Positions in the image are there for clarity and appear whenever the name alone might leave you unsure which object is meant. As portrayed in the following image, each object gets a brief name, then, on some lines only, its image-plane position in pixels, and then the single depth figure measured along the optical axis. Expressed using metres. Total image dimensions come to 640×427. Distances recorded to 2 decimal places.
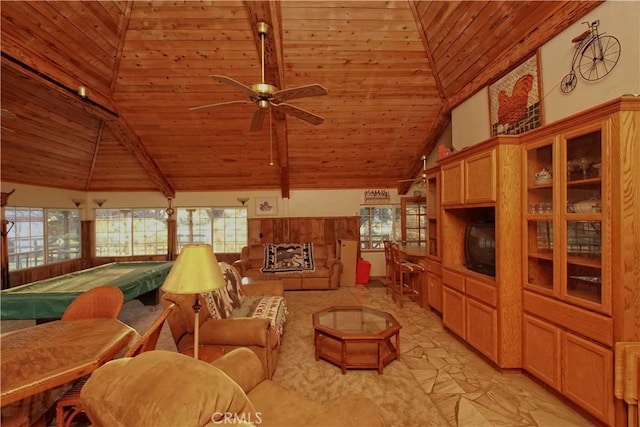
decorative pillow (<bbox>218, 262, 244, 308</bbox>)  3.25
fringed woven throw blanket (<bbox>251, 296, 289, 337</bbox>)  2.91
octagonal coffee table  2.58
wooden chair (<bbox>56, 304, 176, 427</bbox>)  1.60
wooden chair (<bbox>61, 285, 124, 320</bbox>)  2.26
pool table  2.78
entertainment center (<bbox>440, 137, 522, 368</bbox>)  2.52
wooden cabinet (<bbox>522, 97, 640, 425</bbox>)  1.74
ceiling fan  2.43
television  2.85
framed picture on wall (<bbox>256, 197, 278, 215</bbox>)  6.75
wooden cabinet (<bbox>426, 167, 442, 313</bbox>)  3.73
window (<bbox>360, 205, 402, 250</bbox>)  6.83
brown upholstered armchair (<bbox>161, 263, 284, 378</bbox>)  2.37
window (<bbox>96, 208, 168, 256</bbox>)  6.89
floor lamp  1.60
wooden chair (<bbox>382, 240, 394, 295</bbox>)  5.00
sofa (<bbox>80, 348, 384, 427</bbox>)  0.83
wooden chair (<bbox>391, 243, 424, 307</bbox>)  4.51
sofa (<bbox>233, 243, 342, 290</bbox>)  5.71
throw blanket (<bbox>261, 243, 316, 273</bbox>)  5.89
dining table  1.34
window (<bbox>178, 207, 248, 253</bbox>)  6.98
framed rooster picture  2.88
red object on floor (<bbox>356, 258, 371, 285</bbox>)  6.21
